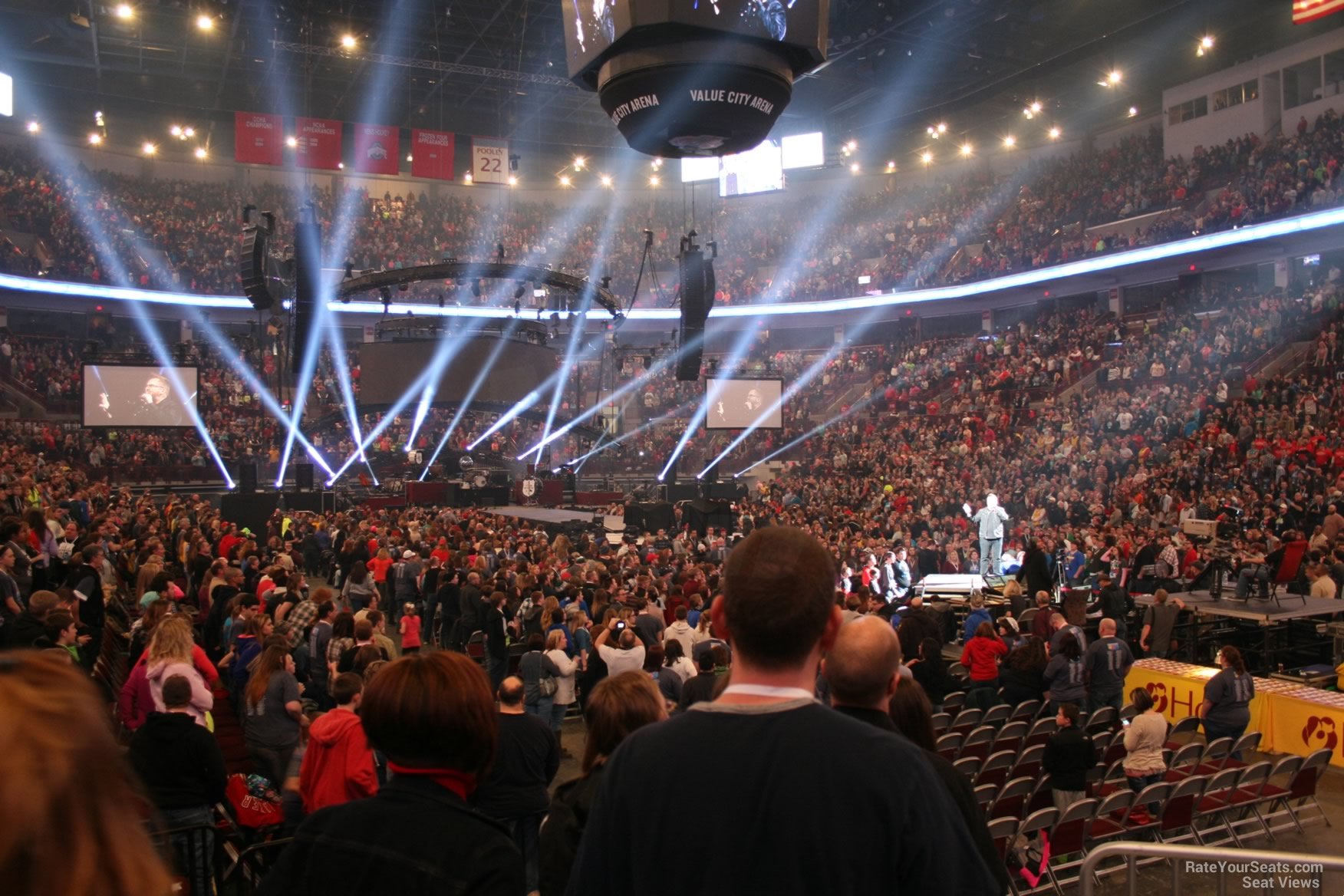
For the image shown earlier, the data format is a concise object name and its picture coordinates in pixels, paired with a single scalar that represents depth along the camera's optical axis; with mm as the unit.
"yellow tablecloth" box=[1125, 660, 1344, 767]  9133
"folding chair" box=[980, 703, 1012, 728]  8617
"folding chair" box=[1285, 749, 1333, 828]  7473
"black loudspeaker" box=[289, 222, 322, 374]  15125
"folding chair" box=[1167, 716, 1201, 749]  8383
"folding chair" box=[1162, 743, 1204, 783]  7574
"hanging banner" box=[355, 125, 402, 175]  29297
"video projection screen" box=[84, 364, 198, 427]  21578
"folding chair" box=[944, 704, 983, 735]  8562
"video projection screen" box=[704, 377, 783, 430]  27547
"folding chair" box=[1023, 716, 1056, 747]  8055
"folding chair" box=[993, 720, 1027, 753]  7965
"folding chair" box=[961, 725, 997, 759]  7852
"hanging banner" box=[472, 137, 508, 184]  31234
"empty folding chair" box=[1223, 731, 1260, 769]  7734
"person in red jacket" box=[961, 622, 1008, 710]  9469
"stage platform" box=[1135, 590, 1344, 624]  11516
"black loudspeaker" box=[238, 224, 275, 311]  14750
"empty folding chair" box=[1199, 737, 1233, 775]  7719
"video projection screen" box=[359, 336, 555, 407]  30031
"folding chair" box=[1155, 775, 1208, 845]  6833
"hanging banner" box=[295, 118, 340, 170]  27500
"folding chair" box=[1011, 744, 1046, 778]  7488
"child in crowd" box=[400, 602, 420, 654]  10070
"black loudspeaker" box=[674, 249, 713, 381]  17219
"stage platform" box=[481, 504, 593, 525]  23938
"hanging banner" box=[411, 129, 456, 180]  29578
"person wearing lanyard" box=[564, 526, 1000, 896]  1486
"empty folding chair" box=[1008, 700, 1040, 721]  8797
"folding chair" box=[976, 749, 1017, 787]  7094
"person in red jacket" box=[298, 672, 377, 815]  3945
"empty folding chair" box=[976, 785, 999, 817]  6645
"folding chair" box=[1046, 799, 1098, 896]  6340
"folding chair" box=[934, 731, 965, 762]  7707
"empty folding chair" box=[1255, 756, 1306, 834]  7336
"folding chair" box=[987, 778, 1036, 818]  6758
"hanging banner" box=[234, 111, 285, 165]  26750
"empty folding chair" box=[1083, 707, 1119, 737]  8602
